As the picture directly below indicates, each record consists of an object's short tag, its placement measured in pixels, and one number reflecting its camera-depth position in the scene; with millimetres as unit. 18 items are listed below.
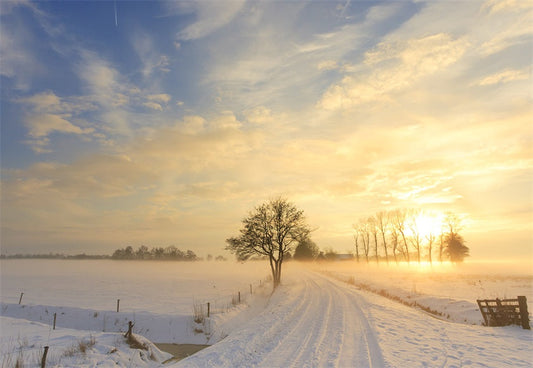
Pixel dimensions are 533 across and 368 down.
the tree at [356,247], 111012
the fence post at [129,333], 14633
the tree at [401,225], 89500
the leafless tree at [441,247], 87312
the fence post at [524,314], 14711
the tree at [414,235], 88681
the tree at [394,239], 92806
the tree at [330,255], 156300
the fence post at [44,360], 10359
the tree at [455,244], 86250
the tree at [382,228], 96512
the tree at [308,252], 150500
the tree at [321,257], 150625
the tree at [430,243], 88062
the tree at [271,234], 45812
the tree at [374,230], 99438
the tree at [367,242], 105412
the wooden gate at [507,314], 14828
